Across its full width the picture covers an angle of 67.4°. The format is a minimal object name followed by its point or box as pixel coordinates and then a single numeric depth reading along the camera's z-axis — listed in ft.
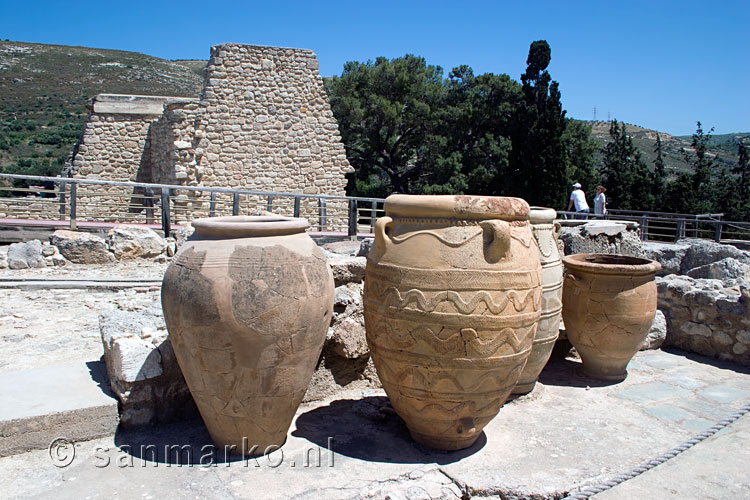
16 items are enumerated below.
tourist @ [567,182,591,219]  33.68
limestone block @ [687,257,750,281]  20.03
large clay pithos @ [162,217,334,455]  7.97
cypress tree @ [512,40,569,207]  58.39
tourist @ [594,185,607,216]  34.84
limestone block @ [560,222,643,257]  16.99
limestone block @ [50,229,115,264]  22.75
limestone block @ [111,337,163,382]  9.18
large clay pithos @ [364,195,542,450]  8.42
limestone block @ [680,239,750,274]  22.13
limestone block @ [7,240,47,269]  21.40
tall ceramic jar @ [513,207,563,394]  11.73
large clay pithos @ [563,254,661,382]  13.03
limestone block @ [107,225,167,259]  23.70
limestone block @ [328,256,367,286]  11.85
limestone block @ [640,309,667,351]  16.44
